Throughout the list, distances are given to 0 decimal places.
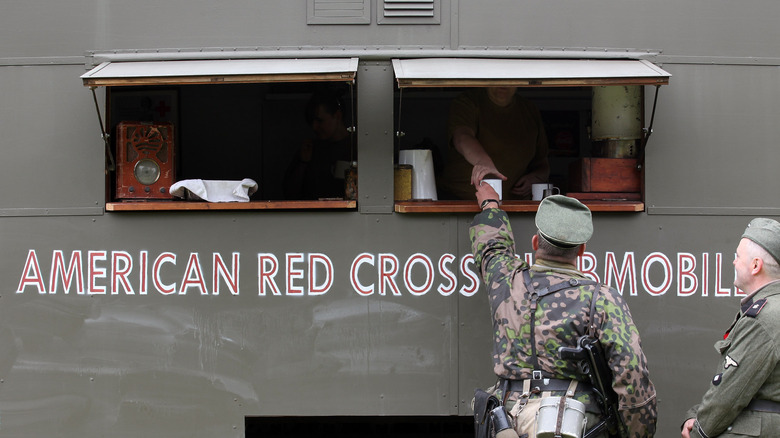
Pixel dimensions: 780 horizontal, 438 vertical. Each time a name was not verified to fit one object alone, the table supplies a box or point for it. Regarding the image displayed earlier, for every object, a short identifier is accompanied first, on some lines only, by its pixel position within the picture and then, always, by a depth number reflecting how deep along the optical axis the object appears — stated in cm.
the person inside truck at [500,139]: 812
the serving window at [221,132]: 696
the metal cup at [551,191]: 757
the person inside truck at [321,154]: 948
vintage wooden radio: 763
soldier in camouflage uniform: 560
